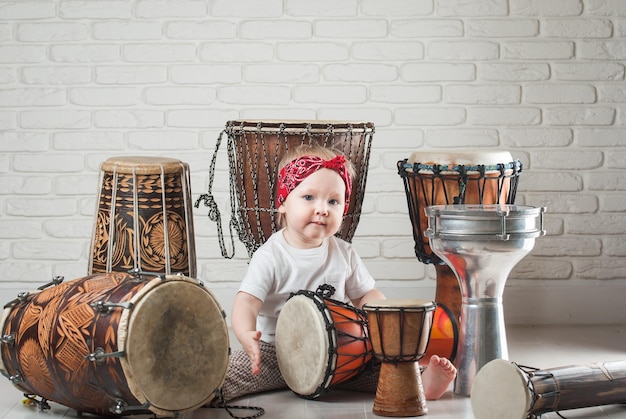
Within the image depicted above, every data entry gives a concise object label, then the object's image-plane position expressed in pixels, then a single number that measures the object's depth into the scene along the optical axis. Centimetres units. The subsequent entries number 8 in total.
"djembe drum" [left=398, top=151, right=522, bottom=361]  316
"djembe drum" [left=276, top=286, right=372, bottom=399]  262
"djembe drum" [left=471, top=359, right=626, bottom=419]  236
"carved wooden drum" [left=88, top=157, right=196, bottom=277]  305
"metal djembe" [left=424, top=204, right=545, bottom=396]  278
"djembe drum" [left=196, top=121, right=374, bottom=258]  323
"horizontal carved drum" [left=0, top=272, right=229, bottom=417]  232
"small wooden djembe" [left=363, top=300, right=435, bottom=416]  255
